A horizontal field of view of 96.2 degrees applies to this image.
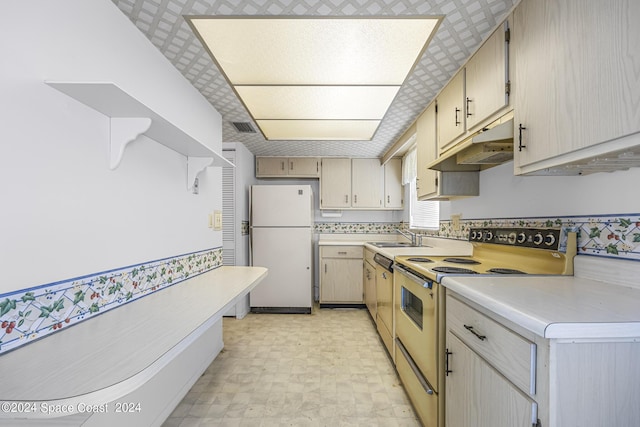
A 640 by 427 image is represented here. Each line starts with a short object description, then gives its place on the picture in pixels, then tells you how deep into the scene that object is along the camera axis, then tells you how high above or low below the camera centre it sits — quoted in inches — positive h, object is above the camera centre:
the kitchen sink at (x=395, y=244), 139.5 -15.4
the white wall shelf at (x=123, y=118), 39.1 +16.2
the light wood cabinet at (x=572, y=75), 32.2 +18.5
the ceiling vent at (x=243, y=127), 110.6 +34.8
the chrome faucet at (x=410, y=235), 135.6 -10.8
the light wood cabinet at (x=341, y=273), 151.2 -31.7
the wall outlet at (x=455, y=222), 98.7 -2.9
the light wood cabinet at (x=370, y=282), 124.3 -32.3
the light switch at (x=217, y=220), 95.0 -2.2
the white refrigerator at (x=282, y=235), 144.9 -10.9
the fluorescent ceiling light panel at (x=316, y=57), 56.1 +36.0
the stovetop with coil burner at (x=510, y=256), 53.1 -9.3
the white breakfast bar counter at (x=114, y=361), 23.8 -15.6
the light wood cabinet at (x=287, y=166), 163.0 +27.0
